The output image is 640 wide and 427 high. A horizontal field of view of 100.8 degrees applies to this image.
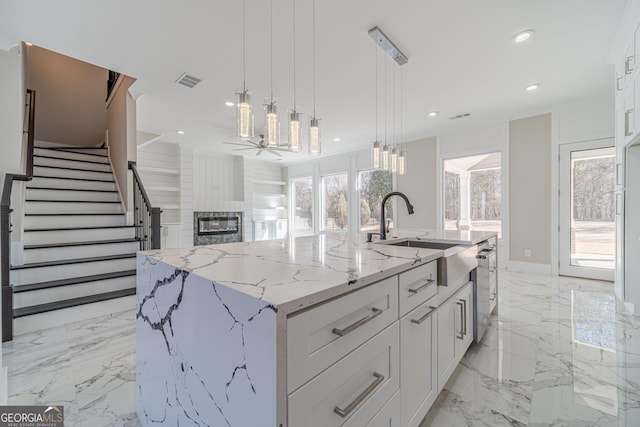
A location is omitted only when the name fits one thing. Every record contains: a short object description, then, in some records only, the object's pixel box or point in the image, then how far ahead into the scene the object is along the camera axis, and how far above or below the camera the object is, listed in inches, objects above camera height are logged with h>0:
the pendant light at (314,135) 84.1 +24.7
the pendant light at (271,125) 75.9 +25.3
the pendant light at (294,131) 79.1 +24.9
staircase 102.6 -17.3
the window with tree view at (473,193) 199.9 +15.3
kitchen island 26.7 -15.7
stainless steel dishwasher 80.4 -25.0
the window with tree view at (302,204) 333.7 +10.5
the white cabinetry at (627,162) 95.8 +20.8
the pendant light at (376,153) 109.3 +24.4
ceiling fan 179.2 +51.4
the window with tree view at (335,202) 297.6 +11.8
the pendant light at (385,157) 112.1 +23.3
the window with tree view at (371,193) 267.3 +19.6
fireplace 267.1 -16.1
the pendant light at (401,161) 119.3 +23.0
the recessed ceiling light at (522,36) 98.0 +66.4
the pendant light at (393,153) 115.3 +25.8
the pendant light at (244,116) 72.3 +26.8
